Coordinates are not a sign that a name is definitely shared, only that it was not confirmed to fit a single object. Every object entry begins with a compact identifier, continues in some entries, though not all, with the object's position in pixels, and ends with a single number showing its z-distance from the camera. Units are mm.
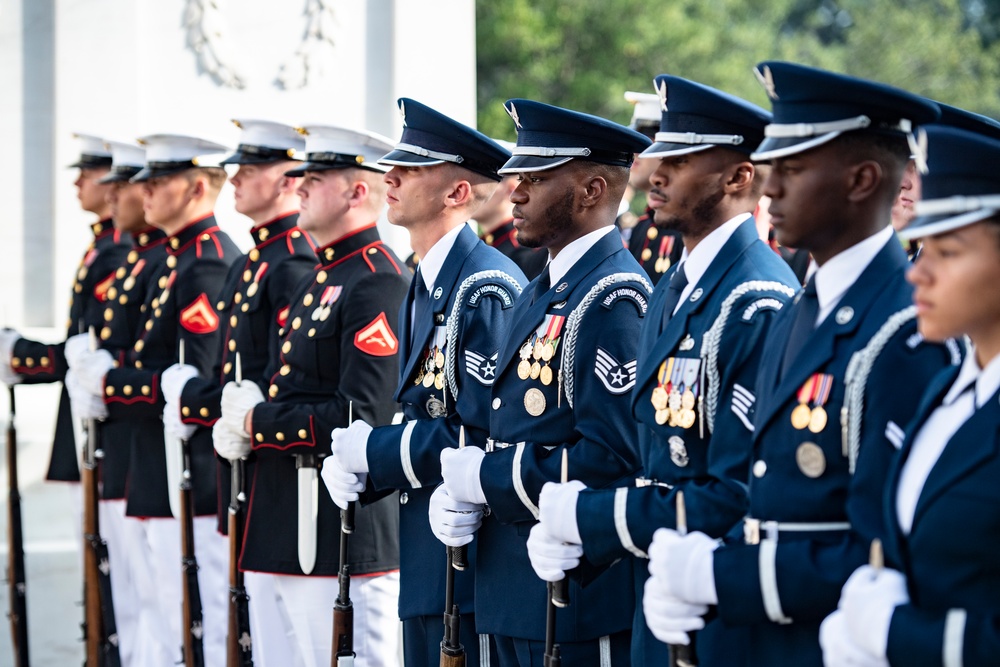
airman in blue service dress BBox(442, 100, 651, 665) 7367
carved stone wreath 18516
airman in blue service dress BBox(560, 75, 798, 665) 6203
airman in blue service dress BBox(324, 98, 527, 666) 8609
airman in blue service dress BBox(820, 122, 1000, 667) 4648
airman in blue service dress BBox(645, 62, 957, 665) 5328
